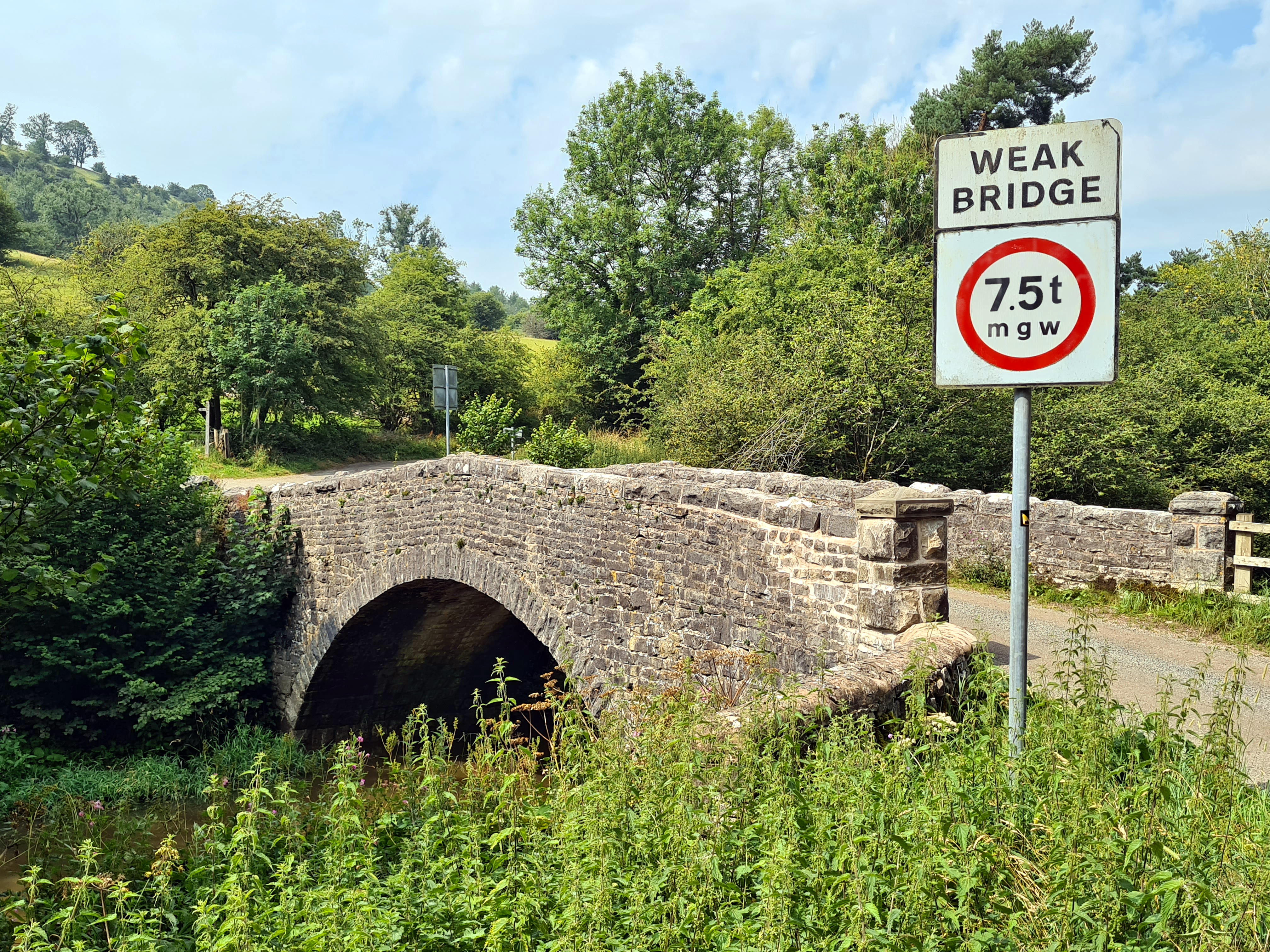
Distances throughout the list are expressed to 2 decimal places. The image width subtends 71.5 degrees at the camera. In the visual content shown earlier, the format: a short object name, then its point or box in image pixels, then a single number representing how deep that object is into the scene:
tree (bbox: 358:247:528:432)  32.06
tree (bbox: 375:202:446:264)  80.19
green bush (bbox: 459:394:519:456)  19.39
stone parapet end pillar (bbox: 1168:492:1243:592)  9.48
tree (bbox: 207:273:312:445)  22.11
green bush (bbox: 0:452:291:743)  11.01
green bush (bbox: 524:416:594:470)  16.55
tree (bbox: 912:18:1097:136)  26.34
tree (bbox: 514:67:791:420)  31.59
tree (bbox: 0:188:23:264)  42.88
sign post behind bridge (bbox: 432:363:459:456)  17.17
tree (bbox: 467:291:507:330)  65.38
